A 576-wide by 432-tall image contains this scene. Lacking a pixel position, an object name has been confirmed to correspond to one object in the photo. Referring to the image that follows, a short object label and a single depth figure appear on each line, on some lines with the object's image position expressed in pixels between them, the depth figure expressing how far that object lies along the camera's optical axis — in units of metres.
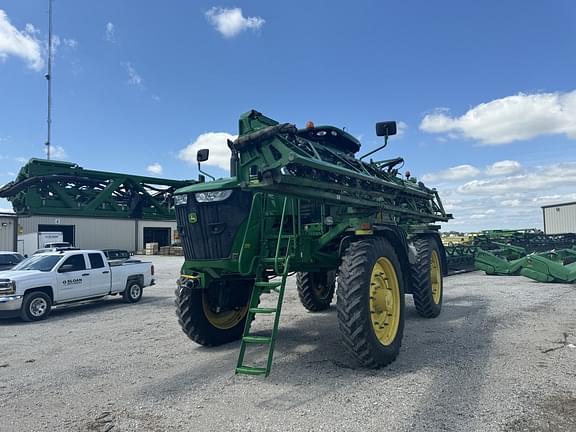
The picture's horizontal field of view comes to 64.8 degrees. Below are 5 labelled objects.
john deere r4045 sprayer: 5.16
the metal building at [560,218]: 32.47
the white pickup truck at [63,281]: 10.81
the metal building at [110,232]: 32.93
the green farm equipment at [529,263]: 14.62
